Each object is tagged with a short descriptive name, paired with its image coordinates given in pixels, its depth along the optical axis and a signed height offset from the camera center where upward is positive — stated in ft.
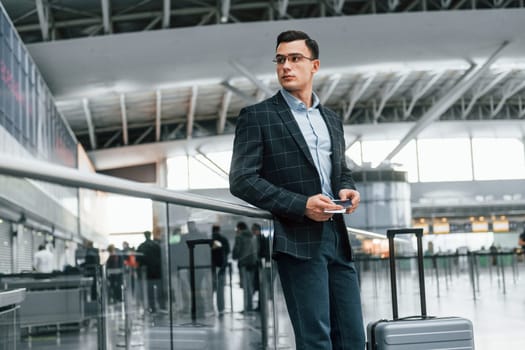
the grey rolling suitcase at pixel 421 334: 12.03 -1.57
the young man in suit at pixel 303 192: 9.48 +0.72
